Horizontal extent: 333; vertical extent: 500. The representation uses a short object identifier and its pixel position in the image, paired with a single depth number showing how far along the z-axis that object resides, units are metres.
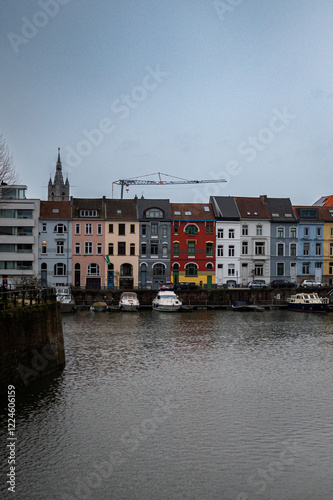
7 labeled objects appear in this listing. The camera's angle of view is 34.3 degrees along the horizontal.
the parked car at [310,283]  84.01
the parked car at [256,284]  81.81
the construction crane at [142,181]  135.12
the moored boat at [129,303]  69.69
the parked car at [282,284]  82.12
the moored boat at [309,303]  72.19
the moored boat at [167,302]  69.31
